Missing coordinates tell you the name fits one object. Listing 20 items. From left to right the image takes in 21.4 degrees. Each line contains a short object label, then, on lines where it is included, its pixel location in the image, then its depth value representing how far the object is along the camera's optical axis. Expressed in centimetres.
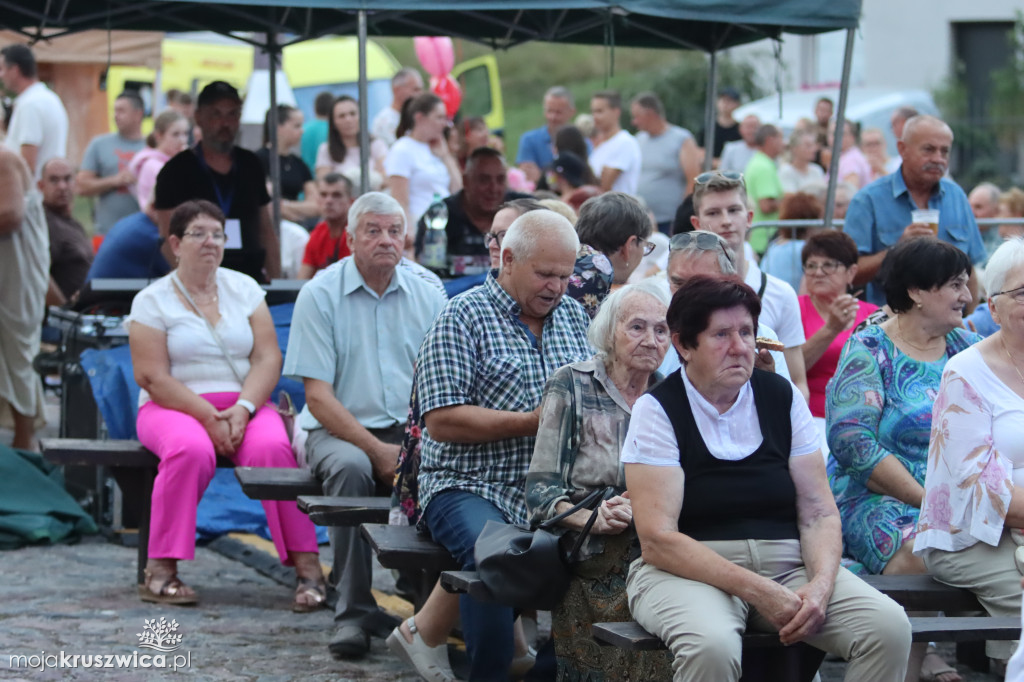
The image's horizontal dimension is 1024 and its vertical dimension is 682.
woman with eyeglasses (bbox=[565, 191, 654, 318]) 1128
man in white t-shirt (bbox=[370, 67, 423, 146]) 2432
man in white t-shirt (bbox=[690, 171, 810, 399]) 1065
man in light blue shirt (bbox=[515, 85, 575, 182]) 2597
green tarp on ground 1348
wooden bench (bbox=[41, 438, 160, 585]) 1176
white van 3923
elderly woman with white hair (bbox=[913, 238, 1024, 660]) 835
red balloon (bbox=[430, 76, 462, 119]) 2826
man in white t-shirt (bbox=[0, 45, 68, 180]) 2039
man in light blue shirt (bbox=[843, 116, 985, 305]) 1408
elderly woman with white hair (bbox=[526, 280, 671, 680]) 823
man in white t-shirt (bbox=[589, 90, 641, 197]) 2099
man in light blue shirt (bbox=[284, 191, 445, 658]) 1101
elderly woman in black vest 753
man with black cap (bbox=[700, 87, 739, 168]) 2988
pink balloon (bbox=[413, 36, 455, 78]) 2928
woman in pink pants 1155
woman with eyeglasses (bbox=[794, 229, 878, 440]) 1165
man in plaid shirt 911
